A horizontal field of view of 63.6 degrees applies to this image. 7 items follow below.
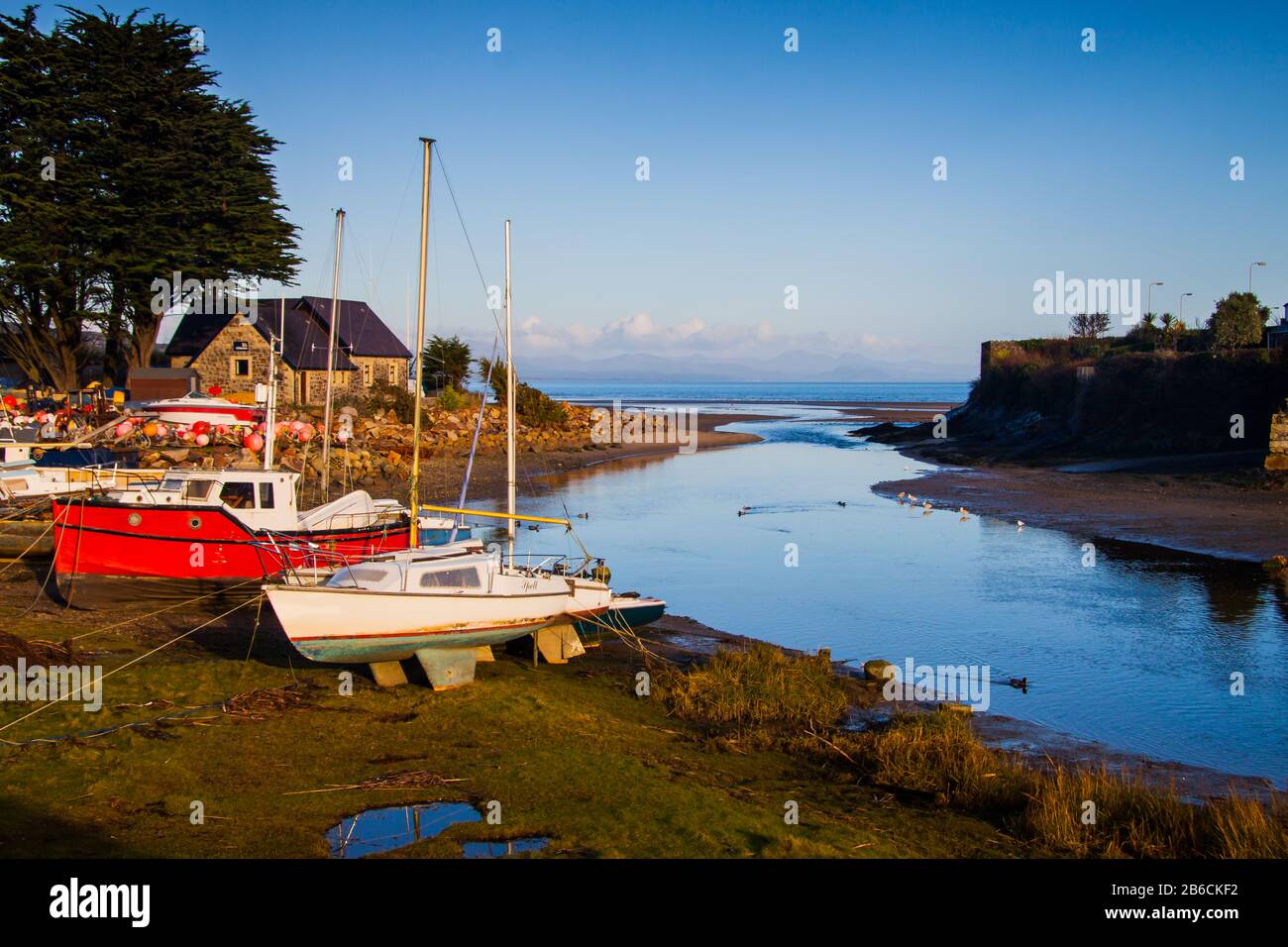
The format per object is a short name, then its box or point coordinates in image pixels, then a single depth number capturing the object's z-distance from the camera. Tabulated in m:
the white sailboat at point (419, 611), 15.56
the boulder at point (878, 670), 18.12
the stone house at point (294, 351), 57.25
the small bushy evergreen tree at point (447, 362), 68.69
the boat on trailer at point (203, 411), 39.62
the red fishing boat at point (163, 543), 23.52
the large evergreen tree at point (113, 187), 49.88
